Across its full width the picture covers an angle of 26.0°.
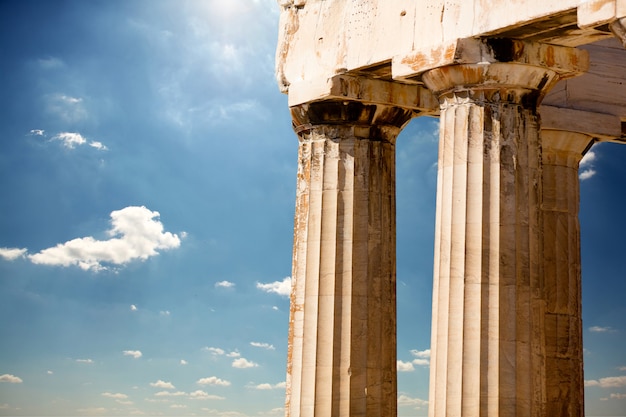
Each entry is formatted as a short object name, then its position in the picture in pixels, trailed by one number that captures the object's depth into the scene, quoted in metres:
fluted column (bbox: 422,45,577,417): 29.92
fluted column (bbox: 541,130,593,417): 37.84
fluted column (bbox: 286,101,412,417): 35.22
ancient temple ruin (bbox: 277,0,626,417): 30.05
